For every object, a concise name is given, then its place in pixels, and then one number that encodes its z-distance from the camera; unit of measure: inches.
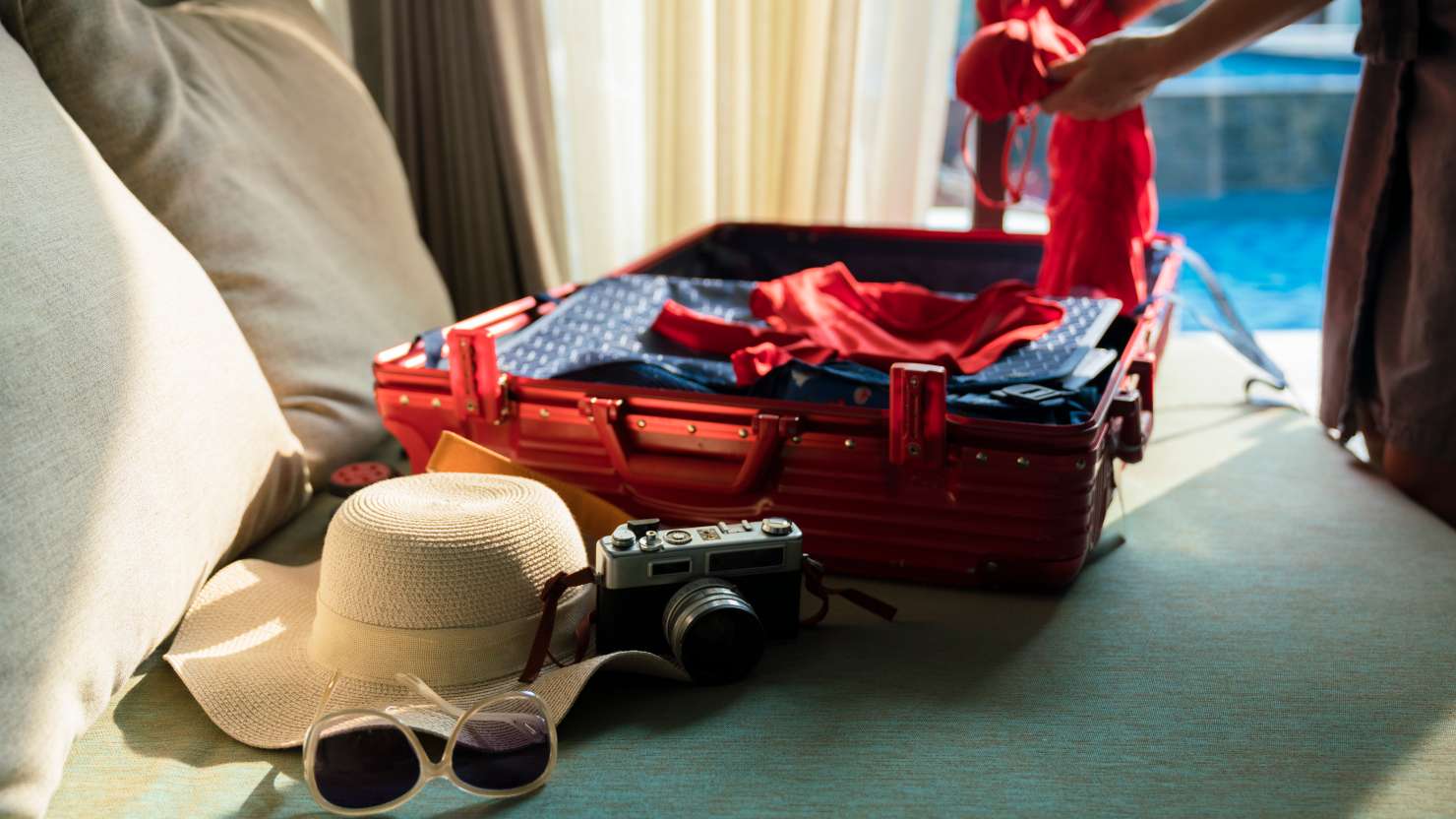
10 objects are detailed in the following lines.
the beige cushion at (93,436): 26.9
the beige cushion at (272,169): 42.1
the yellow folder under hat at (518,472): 40.4
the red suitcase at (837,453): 35.6
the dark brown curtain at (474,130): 68.4
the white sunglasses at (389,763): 26.5
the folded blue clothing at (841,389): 37.1
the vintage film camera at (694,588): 31.1
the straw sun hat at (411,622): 30.0
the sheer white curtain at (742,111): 67.6
